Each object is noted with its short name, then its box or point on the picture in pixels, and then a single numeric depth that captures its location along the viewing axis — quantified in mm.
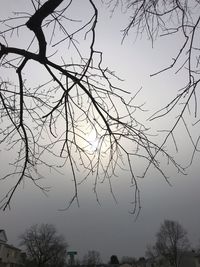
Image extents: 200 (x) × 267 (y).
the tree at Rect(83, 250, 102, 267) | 69144
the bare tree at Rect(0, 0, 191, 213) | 2612
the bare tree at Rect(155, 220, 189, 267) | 42393
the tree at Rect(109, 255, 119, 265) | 84572
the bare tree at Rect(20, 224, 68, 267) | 43536
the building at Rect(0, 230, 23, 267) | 43393
